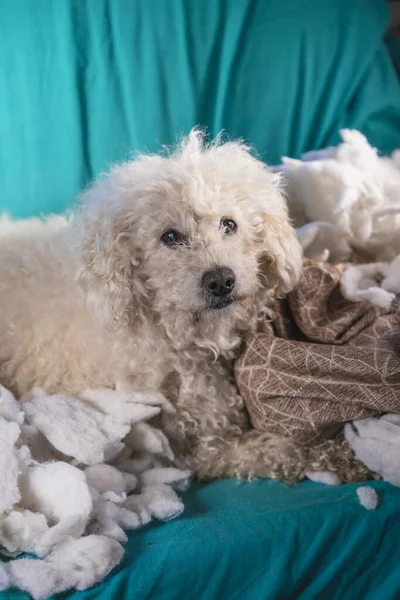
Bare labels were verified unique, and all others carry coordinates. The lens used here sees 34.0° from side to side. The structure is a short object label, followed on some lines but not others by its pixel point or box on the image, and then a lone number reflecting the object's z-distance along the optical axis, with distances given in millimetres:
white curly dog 1323
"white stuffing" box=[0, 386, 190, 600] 1053
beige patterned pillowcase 1342
